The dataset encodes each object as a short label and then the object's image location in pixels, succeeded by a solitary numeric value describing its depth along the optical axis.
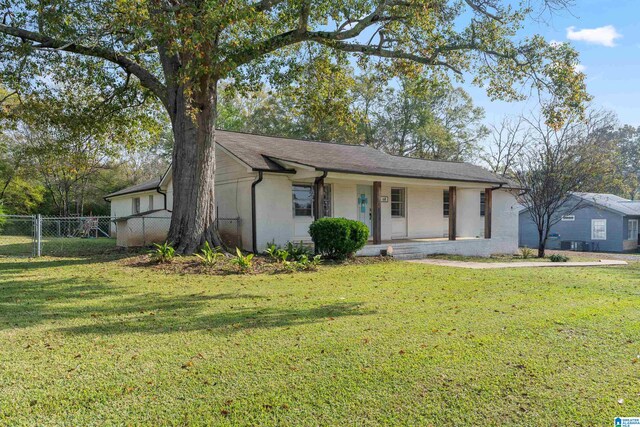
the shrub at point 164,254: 11.25
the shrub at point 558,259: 15.85
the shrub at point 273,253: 12.23
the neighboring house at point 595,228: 28.47
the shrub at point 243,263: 10.64
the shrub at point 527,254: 17.67
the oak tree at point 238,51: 10.66
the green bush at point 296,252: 12.46
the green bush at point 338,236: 12.73
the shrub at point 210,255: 10.81
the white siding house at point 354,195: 14.52
